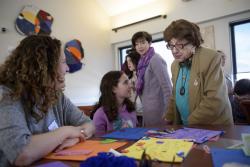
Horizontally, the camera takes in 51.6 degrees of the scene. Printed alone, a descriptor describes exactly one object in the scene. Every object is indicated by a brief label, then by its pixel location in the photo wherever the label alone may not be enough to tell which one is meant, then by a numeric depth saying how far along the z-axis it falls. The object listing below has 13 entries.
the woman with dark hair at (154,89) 2.19
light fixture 4.22
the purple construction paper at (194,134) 1.08
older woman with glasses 1.48
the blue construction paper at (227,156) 0.78
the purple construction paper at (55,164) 0.85
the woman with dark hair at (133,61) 2.87
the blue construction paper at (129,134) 1.20
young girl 1.72
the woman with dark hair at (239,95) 2.73
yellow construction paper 0.86
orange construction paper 0.93
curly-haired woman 0.92
